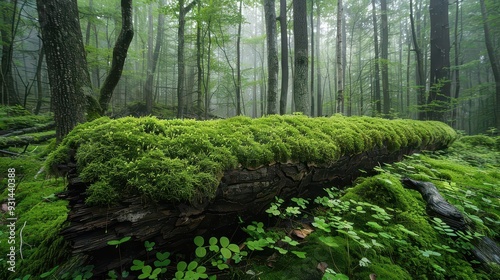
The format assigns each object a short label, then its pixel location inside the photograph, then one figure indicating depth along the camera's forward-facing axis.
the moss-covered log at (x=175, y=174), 1.16
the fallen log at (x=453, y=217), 1.60
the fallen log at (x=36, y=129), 5.69
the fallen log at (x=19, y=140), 4.60
